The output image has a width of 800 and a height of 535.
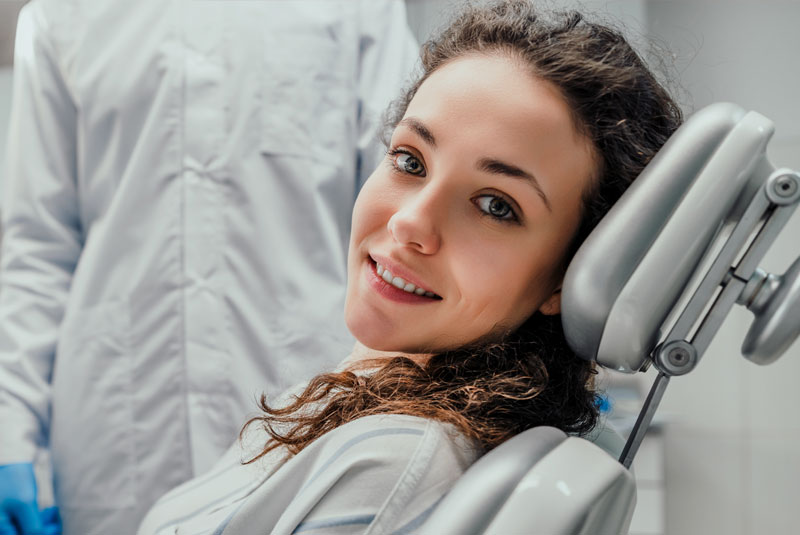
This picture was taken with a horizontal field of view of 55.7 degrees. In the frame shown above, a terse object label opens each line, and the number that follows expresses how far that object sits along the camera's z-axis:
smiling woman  0.66
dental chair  0.59
